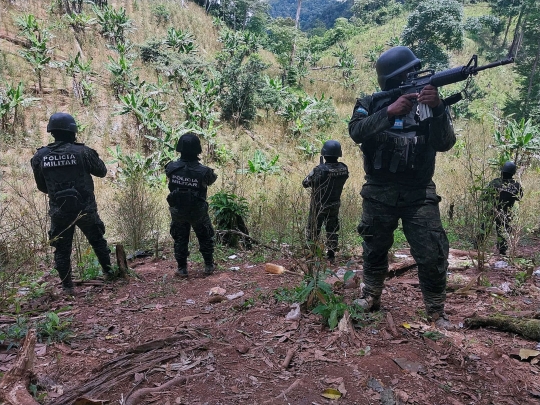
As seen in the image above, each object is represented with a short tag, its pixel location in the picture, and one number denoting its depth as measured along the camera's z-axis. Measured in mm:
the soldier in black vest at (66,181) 3711
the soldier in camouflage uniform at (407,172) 2463
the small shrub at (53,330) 2590
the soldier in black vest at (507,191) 5125
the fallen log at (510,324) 2322
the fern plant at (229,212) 5523
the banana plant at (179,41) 16875
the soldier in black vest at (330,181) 4742
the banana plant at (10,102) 10734
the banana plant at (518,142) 10516
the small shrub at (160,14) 22359
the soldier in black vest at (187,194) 4102
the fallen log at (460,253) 4902
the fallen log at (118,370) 1789
